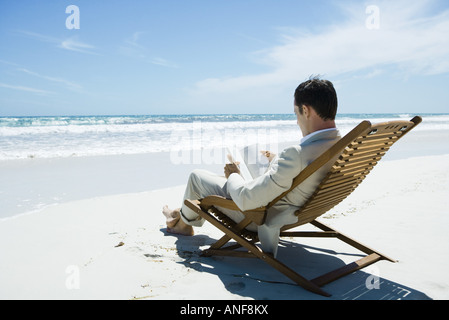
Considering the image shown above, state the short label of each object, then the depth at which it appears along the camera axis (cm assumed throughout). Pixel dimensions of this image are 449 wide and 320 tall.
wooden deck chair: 234
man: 243
